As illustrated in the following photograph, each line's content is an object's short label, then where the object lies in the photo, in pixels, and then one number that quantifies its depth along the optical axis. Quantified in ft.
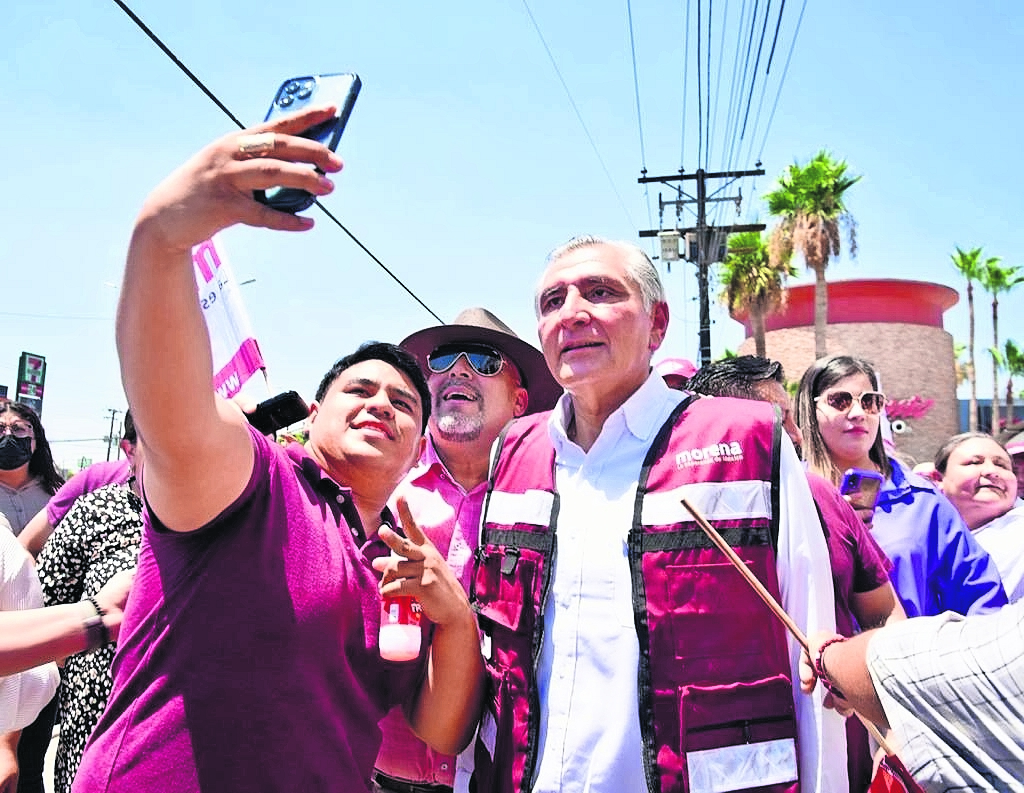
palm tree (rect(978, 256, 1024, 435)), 142.51
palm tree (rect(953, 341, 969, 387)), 196.54
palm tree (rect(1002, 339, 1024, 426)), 160.86
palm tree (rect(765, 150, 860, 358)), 84.33
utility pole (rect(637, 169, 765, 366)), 59.41
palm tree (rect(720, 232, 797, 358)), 87.04
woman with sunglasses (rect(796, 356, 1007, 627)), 8.86
